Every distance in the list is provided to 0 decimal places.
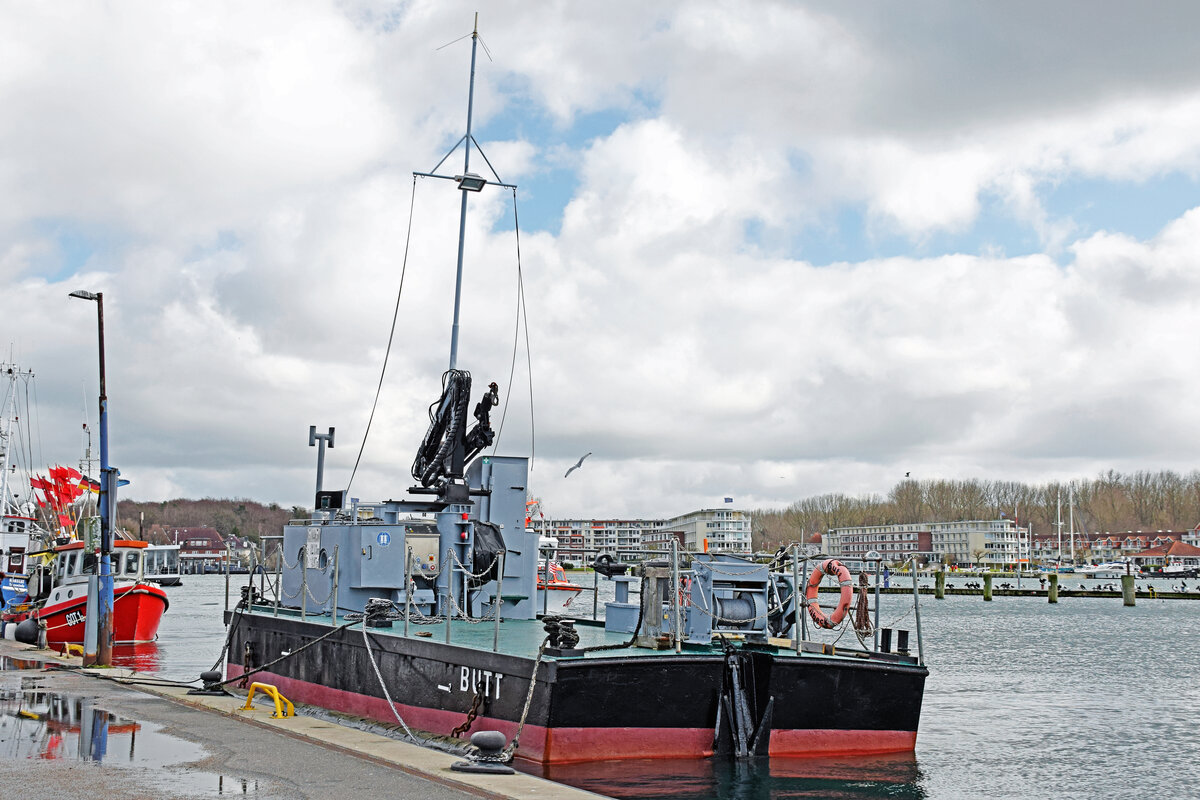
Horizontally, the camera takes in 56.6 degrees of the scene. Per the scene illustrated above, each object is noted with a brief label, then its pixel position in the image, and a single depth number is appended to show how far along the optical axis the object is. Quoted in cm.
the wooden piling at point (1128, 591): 8069
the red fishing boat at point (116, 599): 3356
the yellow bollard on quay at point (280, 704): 1447
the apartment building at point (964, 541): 17788
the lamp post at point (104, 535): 2367
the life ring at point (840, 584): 1450
